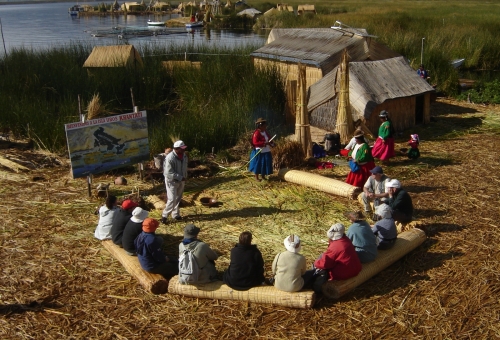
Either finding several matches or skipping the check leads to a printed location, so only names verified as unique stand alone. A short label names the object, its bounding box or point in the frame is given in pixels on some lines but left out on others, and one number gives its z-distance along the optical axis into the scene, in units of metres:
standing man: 9.07
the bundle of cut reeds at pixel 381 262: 6.83
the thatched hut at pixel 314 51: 16.48
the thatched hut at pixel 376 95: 13.96
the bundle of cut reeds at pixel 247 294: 6.64
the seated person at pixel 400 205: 8.59
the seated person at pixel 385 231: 7.71
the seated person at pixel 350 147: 10.54
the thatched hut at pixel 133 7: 86.12
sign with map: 10.23
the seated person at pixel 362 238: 7.32
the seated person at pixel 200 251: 6.93
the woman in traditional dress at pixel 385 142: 11.91
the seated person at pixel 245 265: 6.77
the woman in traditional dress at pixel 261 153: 10.85
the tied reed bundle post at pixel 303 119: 12.23
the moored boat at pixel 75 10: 79.88
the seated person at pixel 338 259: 6.89
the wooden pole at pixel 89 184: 10.30
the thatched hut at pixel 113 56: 20.18
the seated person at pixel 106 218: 8.26
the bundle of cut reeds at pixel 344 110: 13.43
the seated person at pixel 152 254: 7.21
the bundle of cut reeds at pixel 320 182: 10.02
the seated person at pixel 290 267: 6.67
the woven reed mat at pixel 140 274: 7.08
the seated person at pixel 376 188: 8.95
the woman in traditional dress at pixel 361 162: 10.05
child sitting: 12.16
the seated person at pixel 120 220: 8.05
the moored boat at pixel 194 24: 58.53
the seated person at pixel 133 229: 7.59
